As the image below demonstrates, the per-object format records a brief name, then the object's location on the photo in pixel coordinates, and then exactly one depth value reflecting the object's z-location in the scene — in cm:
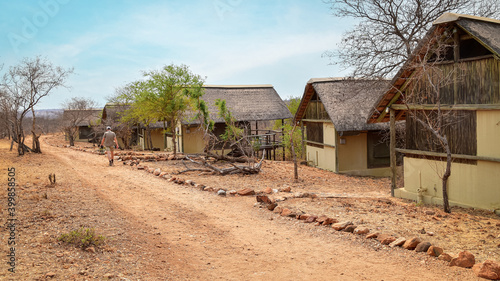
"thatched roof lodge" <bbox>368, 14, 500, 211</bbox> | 927
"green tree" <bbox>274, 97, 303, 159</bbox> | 2444
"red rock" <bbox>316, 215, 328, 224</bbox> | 762
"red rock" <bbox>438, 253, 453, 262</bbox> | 569
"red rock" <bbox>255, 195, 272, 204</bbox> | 928
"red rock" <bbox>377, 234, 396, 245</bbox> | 646
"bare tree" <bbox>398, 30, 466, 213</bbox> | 1000
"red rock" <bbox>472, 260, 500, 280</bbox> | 506
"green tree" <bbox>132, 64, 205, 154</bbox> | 2058
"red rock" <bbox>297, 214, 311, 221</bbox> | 793
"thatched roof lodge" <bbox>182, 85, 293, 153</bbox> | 2456
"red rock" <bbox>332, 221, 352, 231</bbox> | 725
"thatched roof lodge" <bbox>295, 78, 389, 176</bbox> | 1798
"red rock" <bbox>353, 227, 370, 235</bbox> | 694
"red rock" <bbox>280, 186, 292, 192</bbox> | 1128
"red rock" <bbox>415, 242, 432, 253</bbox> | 605
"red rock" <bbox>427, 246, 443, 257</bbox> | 586
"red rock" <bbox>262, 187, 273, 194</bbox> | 1082
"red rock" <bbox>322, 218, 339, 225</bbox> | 757
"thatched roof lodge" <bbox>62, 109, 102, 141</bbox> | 4368
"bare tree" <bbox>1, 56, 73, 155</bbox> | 1895
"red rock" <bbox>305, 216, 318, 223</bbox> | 780
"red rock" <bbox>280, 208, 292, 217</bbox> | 829
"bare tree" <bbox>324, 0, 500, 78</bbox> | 1483
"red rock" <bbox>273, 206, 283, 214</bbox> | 856
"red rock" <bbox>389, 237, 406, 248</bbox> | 634
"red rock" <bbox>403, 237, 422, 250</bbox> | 620
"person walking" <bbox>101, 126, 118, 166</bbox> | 1565
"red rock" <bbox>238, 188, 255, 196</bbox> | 1047
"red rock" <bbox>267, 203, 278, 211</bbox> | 880
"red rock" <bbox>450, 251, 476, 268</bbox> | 546
